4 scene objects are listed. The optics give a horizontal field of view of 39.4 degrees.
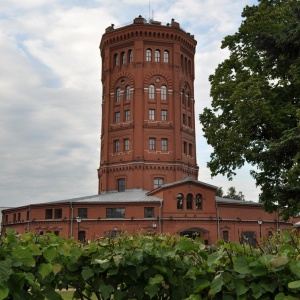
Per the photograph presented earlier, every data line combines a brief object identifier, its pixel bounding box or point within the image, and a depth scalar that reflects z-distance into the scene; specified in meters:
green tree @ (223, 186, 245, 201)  82.31
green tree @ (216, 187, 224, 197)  76.50
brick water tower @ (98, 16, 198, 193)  51.06
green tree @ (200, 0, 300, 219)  16.97
